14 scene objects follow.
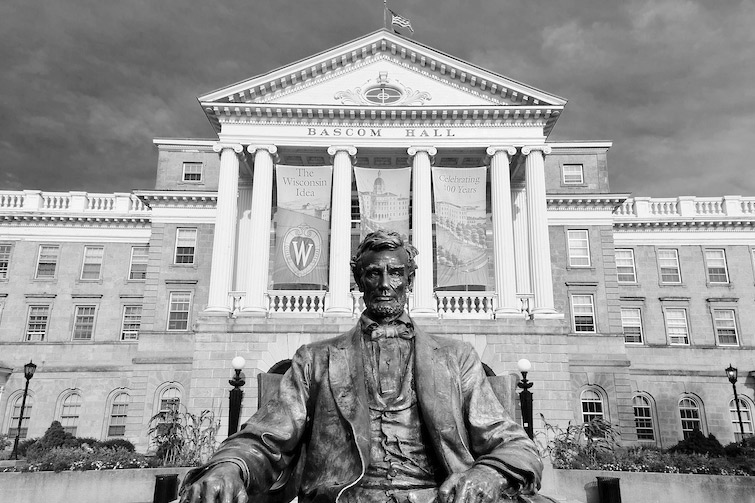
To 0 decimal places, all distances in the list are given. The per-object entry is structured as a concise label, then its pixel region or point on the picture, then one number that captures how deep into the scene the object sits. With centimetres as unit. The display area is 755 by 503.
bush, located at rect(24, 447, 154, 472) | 1382
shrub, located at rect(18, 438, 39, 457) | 2682
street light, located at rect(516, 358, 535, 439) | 1662
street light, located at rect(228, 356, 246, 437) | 1633
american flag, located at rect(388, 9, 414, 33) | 2989
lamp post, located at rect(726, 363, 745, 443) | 2291
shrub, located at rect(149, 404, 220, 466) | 1755
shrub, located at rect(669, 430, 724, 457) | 2256
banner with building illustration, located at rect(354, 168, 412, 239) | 2389
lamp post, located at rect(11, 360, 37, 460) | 2331
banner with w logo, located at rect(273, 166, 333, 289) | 2356
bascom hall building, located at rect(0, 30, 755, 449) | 2381
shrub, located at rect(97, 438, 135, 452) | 2776
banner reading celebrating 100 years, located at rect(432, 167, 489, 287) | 2350
